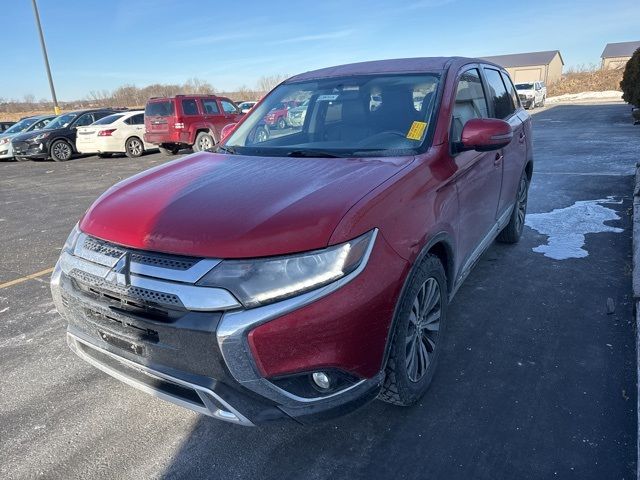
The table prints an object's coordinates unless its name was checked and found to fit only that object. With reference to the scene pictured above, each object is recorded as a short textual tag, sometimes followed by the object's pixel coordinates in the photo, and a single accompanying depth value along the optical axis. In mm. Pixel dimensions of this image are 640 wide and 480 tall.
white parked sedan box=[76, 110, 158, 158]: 15977
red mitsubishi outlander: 1931
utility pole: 21891
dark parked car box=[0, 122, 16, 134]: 20906
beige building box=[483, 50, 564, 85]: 64188
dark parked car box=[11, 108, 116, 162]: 16500
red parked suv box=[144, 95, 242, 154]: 14539
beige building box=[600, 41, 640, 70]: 64075
